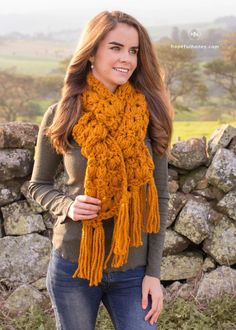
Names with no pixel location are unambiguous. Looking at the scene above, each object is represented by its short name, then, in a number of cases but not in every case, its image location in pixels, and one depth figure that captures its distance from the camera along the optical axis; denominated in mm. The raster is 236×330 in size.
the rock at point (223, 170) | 3673
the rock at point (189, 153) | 3680
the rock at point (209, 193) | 3791
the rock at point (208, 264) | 3809
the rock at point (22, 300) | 3682
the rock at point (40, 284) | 3783
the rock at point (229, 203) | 3730
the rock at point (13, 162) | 3660
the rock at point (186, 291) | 3770
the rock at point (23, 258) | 3756
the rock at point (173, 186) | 3787
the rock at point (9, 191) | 3738
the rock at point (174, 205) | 3758
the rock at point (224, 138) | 3707
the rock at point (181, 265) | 3838
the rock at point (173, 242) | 3797
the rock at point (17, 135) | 3648
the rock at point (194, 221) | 3746
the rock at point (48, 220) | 3826
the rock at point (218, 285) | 3736
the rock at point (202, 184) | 3789
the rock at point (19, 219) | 3768
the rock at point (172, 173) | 3766
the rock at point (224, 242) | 3752
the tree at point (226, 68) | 20625
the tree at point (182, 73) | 22078
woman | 2123
